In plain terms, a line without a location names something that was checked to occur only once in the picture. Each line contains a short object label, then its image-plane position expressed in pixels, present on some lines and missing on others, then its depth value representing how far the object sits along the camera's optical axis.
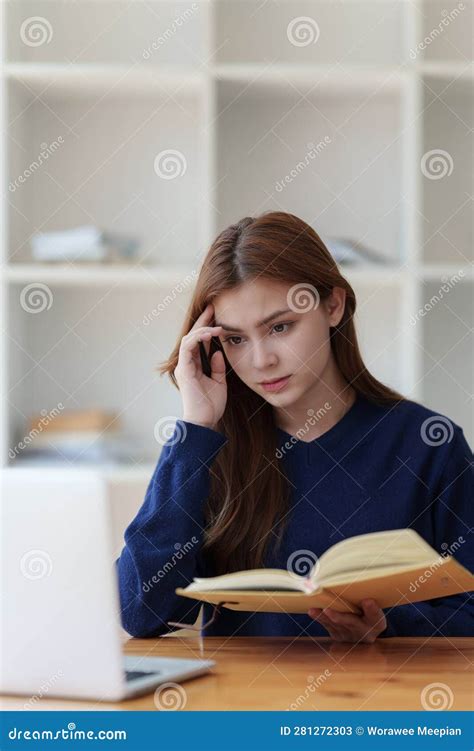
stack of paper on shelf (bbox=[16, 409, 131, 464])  2.57
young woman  1.70
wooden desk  1.33
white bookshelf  2.76
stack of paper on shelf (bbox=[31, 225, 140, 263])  2.59
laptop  1.28
